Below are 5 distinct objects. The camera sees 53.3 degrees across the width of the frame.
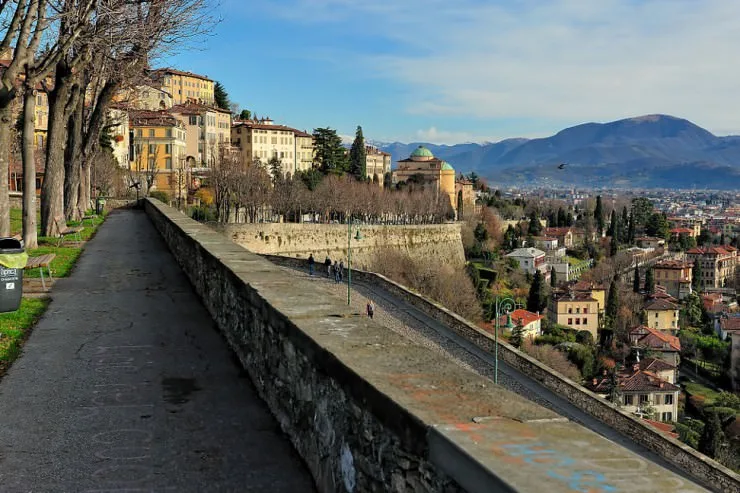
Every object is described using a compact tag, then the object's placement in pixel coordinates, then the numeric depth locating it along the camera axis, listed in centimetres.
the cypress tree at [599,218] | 14461
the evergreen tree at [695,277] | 12119
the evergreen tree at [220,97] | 11744
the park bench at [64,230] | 1991
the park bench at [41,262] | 1202
